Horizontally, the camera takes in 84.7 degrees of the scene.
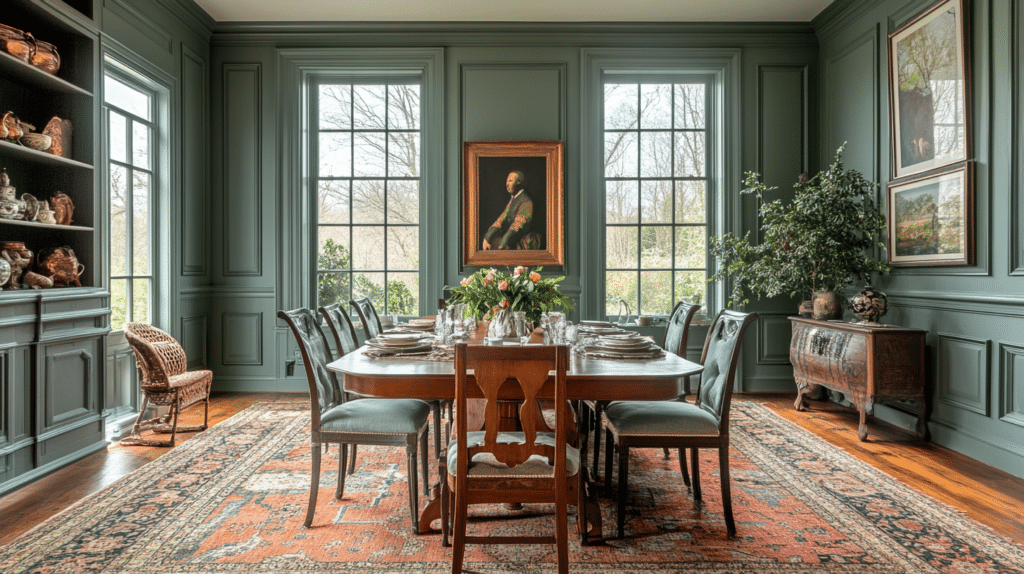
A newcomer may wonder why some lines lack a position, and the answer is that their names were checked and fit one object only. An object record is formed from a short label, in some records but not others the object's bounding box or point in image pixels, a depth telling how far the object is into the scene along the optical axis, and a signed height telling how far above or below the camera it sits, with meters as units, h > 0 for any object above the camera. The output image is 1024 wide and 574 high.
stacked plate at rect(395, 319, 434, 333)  3.59 -0.28
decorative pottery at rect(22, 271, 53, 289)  3.17 +0.02
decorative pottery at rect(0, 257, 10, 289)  2.96 +0.07
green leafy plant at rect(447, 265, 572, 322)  2.97 -0.05
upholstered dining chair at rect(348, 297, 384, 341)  3.65 -0.23
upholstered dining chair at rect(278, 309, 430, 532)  2.43 -0.61
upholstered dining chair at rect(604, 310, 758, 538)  2.37 -0.61
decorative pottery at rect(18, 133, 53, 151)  3.16 +0.81
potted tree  4.27 +0.34
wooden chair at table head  1.86 -0.58
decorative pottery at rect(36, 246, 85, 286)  3.33 +0.11
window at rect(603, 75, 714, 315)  5.50 +0.91
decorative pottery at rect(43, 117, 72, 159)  3.32 +0.90
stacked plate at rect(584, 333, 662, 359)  2.55 -0.30
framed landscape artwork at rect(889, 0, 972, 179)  3.58 +1.32
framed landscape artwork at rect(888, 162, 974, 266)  3.55 +0.44
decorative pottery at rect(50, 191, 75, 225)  3.39 +0.46
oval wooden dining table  2.13 -0.37
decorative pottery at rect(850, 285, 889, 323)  3.96 -0.15
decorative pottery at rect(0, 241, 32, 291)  3.08 +0.15
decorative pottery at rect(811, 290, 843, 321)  4.38 -0.18
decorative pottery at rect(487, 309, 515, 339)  2.92 -0.21
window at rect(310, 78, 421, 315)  5.52 +0.79
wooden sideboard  3.73 -0.56
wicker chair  3.65 -0.65
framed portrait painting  5.29 +0.71
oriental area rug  2.15 -1.06
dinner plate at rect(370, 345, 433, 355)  2.57 -0.31
